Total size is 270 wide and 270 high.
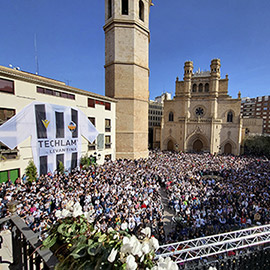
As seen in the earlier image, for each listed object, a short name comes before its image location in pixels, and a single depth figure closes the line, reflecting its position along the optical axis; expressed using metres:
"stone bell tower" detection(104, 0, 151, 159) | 20.03
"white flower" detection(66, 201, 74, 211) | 2.06
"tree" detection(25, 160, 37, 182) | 11.91
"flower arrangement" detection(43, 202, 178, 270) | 1.37
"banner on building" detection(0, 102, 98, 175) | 11.47
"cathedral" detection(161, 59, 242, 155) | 31.98
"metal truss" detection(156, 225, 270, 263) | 4.37
